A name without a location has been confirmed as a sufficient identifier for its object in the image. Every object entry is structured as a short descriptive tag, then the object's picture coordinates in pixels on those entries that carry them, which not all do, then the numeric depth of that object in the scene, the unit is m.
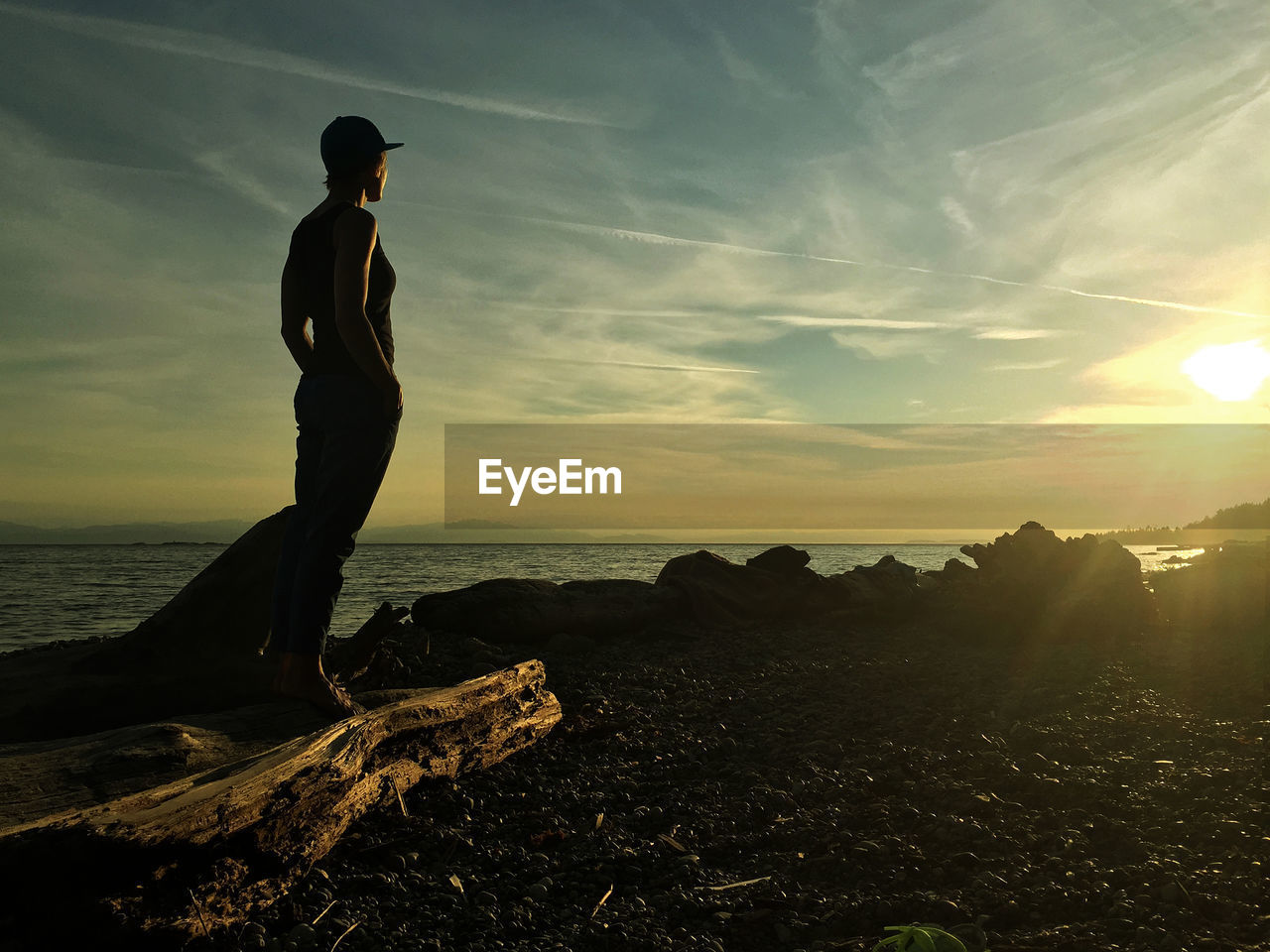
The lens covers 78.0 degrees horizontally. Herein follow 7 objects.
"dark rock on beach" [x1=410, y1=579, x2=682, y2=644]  9.51
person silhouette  4.27
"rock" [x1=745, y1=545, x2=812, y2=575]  12.45
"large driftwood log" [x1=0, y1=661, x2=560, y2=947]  2.43
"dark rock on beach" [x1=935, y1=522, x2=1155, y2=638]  11.23
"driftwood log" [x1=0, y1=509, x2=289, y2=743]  4.43
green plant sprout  2.52
